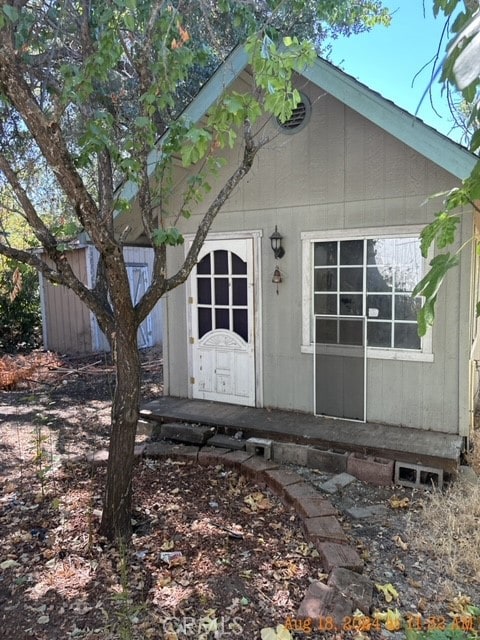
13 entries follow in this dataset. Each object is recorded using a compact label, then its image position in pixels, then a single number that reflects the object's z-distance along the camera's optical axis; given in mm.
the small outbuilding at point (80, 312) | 11641
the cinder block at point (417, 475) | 4156
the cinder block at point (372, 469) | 4277
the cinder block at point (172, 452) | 4684
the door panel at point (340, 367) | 5180
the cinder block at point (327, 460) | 4488
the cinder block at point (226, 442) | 4902
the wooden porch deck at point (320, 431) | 4312
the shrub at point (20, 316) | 12461
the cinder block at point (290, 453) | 4715
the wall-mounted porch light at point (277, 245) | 5477
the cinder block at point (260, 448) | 4801
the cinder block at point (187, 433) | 5062
